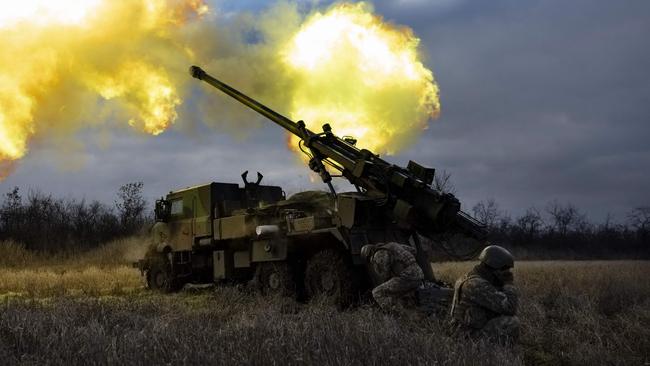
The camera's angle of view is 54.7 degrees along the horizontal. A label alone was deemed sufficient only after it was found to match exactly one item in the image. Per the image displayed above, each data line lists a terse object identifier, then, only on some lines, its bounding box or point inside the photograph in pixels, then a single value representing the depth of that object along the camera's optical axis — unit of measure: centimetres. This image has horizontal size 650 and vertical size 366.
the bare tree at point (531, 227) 4964
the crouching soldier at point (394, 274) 757
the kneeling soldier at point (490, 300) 626
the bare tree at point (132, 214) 3856
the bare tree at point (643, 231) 4625
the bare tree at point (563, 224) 5181
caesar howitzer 1098
